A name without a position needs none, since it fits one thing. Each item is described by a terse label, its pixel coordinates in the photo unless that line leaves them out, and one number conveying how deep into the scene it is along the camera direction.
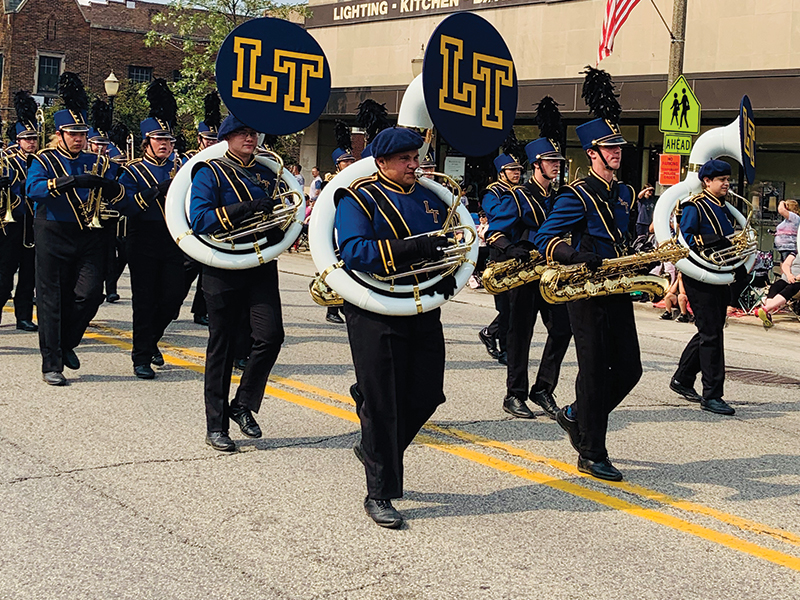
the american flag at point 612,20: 17.62
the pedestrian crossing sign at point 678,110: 15.52
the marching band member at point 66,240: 8.55
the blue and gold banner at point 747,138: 8.35
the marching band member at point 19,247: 10.83
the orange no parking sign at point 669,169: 15.76
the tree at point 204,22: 28.17
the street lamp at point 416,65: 18.00
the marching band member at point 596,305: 6.30
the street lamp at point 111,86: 29.48
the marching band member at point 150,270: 8.99
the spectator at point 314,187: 26.05
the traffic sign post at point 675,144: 15.63
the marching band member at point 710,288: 8.26
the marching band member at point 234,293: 6.71
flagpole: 16.12
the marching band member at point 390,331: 5.36
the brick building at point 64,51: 49.94
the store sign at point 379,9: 24.89
